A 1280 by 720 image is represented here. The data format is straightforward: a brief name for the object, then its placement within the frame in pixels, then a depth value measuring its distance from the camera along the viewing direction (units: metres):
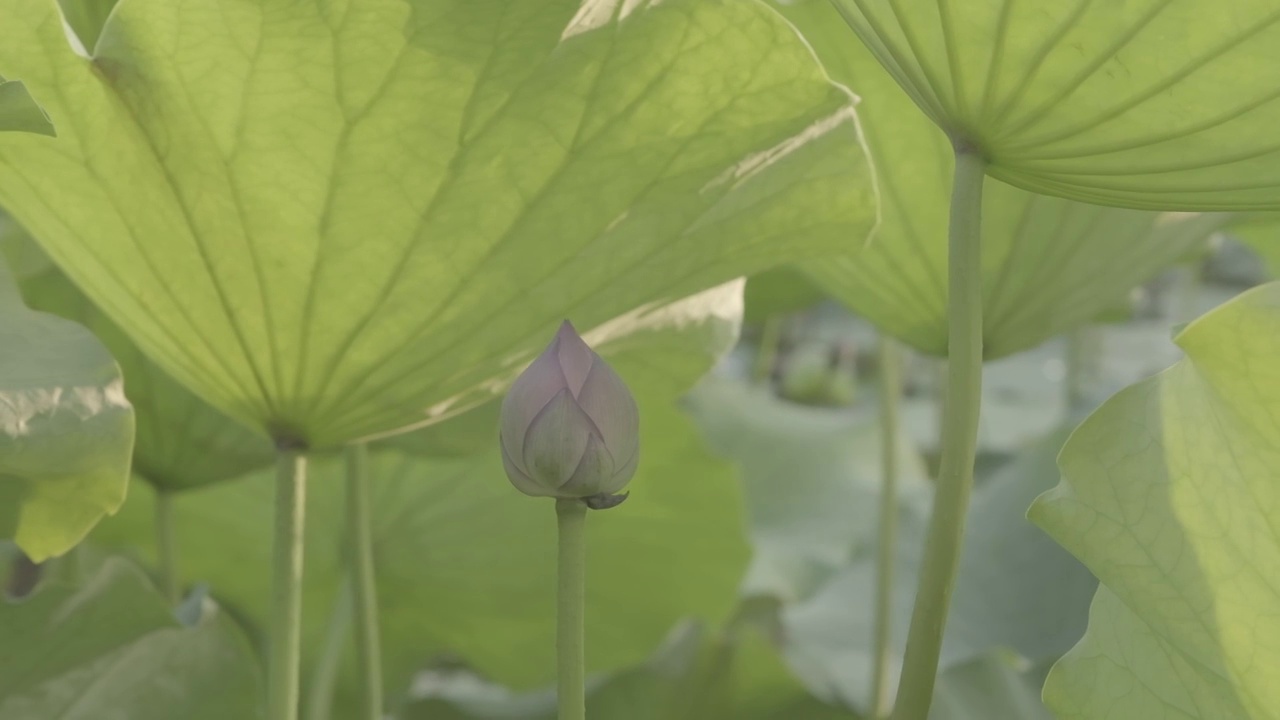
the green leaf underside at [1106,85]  2.08
